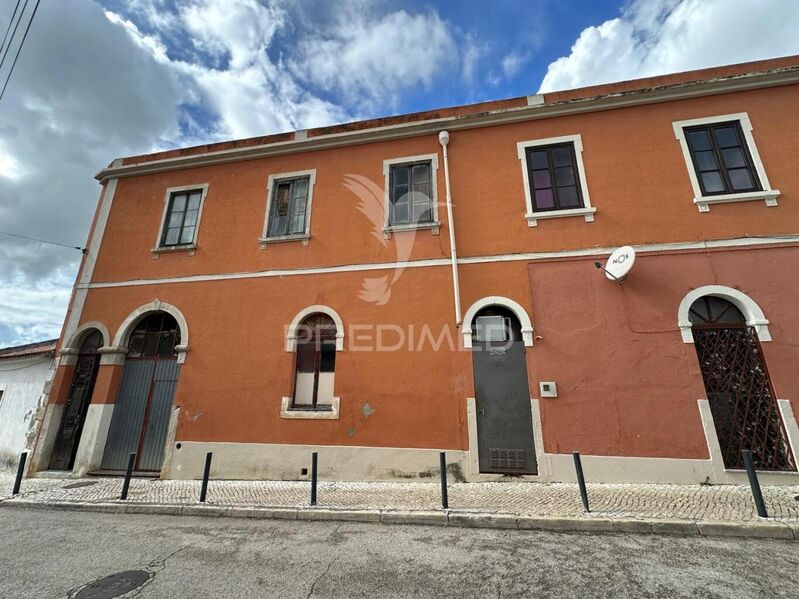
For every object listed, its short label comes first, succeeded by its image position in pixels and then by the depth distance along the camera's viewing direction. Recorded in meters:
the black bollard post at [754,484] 4.55
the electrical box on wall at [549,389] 7.09
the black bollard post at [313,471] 5.75
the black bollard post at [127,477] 6.33
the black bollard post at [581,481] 4.94
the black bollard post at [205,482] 6.10
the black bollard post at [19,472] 7.01
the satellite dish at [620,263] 6.84
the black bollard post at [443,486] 5.33
